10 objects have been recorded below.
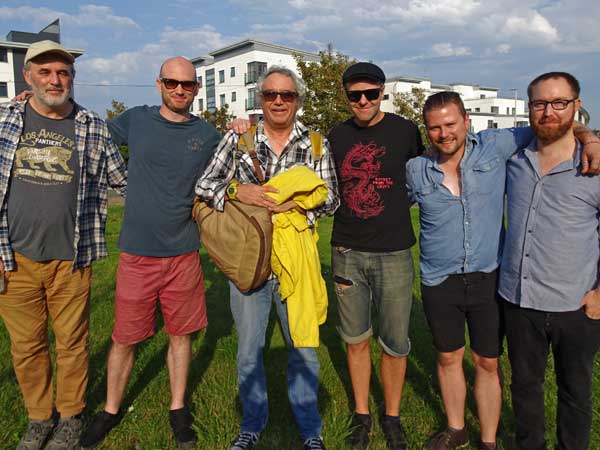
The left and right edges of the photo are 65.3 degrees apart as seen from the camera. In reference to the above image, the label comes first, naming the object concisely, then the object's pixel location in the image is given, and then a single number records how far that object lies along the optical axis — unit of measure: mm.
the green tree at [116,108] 35906
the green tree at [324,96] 25100
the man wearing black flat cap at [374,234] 3529
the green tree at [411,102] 30578
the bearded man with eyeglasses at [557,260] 2865
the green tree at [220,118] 33281
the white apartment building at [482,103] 64062
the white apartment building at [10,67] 46875
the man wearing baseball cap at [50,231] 3383
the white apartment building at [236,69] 56531
